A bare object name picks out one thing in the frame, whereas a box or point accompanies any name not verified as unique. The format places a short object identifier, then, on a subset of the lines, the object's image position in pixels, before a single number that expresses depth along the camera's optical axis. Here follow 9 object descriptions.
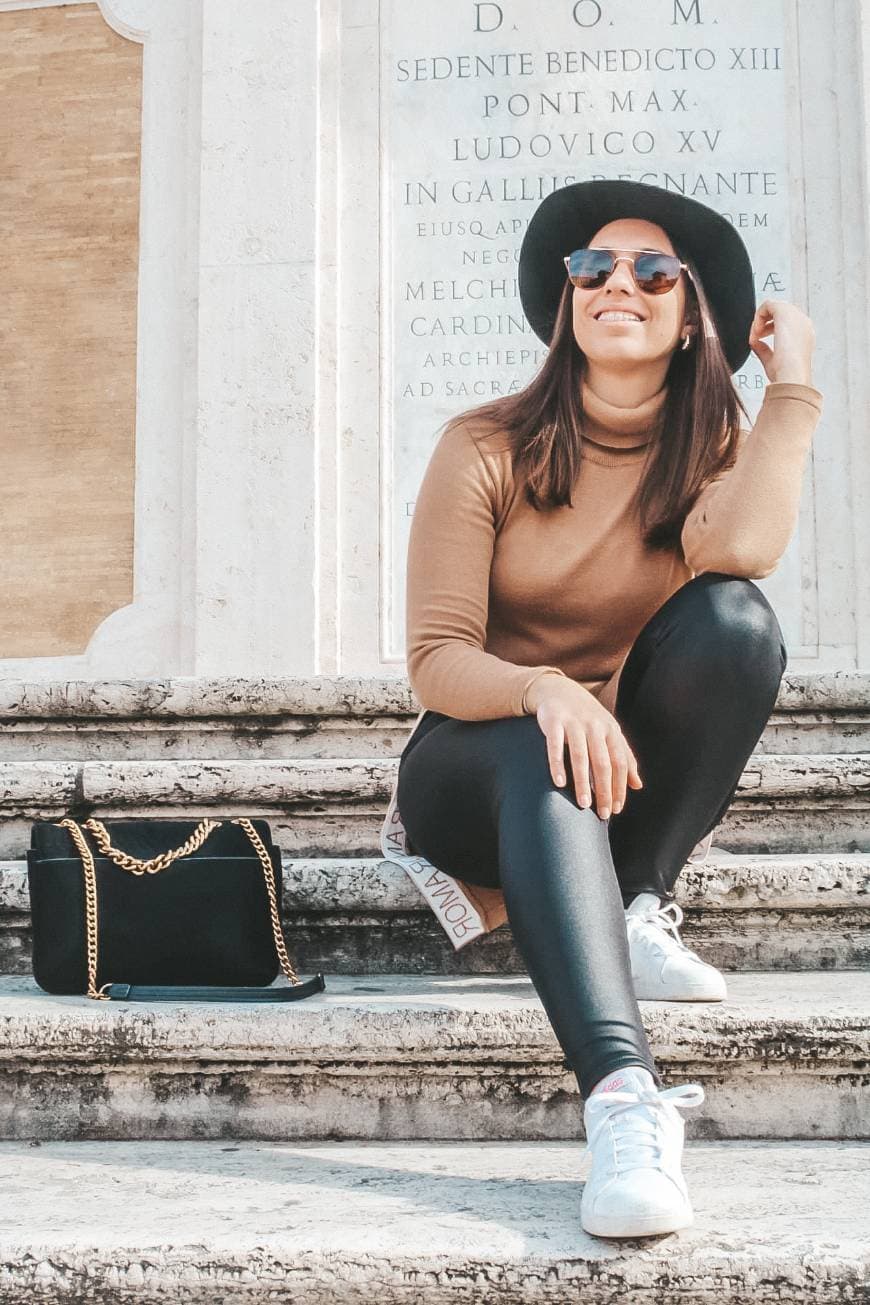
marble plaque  5.31
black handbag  2.73
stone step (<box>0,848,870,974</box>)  2.86
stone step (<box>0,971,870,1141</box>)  2.53
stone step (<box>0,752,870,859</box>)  3.13
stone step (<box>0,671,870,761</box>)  3.44
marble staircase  2.24
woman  2.52
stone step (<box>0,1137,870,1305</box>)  2.22
